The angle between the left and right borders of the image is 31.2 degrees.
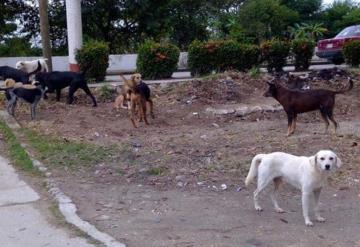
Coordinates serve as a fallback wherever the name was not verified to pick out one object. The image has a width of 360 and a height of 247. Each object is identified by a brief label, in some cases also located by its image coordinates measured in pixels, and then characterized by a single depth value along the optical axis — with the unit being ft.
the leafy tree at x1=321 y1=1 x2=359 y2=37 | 155.02
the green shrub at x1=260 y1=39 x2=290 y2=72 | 66.44
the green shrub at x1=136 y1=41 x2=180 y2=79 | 61.31
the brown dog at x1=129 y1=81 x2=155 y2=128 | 39.22
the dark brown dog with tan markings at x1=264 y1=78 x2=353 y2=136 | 34.32
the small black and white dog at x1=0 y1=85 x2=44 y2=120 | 41.37
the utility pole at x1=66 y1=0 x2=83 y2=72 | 63.05
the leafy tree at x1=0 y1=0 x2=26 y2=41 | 112.47
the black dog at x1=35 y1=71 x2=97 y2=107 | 47.14
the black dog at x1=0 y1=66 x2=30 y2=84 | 48.70
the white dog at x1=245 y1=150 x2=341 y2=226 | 19.58
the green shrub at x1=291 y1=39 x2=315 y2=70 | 70.18
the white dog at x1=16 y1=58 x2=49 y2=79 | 52.65
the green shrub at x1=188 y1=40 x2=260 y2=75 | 62.64
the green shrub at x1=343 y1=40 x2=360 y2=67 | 66.08
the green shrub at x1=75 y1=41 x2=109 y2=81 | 60.49
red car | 80.94
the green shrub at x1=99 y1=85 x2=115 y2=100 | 50.87
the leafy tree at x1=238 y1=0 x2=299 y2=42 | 121.90
